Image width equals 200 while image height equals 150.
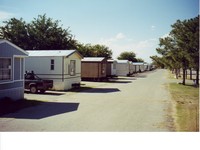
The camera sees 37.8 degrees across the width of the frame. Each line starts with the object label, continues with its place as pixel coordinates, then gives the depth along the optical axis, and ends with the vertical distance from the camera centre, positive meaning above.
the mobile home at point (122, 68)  48.65 +0.03
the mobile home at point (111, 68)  39.99 +0.01
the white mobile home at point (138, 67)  64.62 +0.30
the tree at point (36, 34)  33.47 +4.09
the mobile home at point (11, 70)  13.72 -0.13
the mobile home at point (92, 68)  32.94 +0.00
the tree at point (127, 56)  84.56 +3.57
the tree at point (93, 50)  51.13 +3.34
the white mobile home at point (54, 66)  21.53 +0.14
